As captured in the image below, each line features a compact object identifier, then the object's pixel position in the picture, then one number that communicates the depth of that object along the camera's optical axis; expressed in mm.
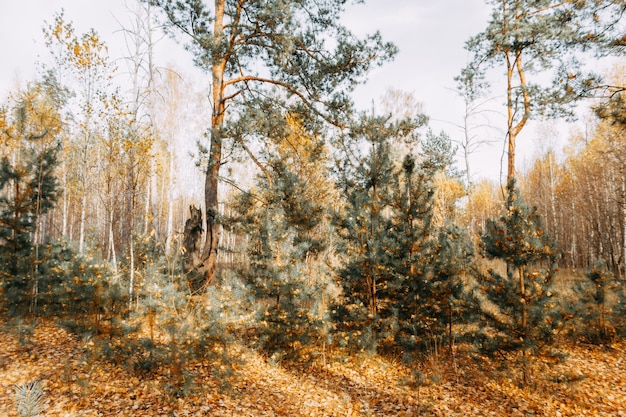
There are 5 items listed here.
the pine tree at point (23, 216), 6496
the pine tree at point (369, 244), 5785
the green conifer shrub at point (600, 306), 6164
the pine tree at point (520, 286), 4578
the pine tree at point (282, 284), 5398
